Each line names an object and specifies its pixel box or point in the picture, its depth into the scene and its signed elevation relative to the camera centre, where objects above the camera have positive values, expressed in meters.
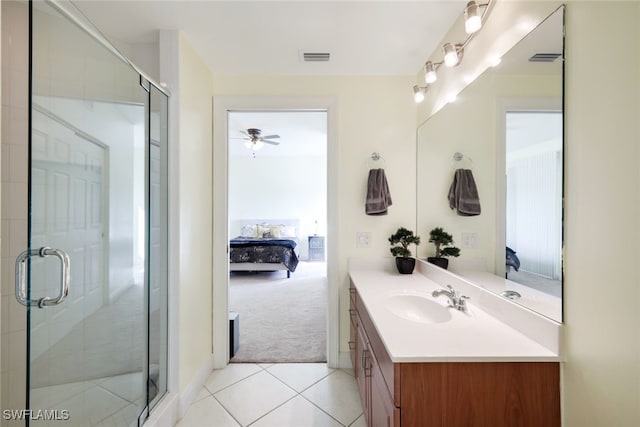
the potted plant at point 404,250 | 2.00 -0.28
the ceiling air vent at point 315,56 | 1.89 +1.13
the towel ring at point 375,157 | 2.17 +0.46
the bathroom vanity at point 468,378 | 0.89 -0.56
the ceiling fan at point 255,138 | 4.47 +1.29
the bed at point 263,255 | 4.98 -0.82
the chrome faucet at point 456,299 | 1.33 -0.43
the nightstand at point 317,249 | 6.62 -0.91
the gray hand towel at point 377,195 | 2.10 +0.15
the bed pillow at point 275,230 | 6.21 -0.44
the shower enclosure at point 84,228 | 1.19 -0.10
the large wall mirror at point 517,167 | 0.95 +0.21
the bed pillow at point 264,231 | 6.17 -0.45
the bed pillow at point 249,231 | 6.29 -0.46
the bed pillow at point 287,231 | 6.35 -0.46
